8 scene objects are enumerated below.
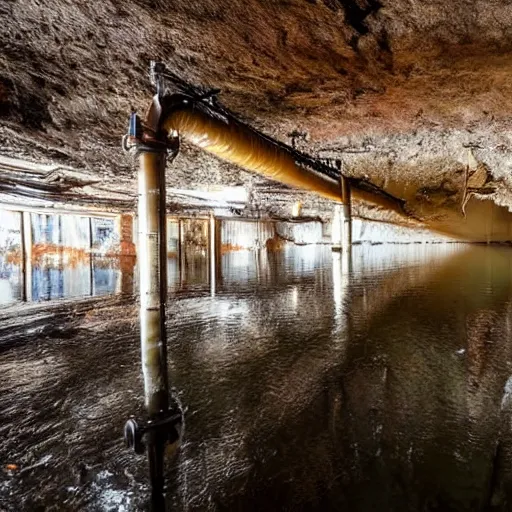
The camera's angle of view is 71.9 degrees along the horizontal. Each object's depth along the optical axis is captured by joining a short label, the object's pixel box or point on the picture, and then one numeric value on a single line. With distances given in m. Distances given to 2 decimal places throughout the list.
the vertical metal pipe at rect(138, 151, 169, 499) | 2.22
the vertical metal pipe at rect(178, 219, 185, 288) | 9.11
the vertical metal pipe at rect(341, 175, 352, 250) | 8.38
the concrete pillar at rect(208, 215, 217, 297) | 10.62
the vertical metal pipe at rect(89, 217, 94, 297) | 7.48
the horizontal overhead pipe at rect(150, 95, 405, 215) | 2.66
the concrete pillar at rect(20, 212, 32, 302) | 8.52
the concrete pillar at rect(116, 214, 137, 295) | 13.39
